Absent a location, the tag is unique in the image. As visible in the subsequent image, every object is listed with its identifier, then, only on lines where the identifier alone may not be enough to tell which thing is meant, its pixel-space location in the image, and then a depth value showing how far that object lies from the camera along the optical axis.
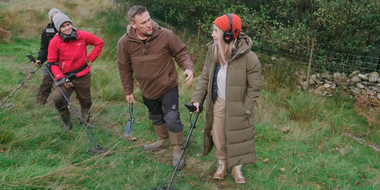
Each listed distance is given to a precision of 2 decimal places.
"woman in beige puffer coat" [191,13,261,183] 3.33
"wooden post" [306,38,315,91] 7.29
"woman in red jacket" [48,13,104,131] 4.81
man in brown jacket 3.92
